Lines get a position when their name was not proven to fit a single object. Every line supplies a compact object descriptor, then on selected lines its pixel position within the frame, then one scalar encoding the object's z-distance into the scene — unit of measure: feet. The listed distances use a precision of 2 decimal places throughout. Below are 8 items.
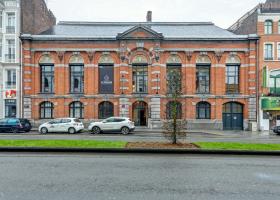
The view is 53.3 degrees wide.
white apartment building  106.52
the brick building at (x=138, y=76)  106.73
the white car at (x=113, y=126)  83.56
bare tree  45.85
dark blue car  86.58
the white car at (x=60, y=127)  84.69
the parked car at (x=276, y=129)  87.15
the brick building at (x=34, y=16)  112.57
